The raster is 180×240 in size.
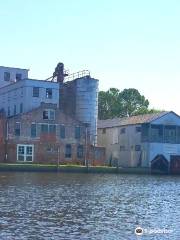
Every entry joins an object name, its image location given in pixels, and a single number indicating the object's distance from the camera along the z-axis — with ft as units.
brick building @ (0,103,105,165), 242.37
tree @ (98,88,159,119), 418.31
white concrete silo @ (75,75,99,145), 266.98
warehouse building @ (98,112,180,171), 262.53
